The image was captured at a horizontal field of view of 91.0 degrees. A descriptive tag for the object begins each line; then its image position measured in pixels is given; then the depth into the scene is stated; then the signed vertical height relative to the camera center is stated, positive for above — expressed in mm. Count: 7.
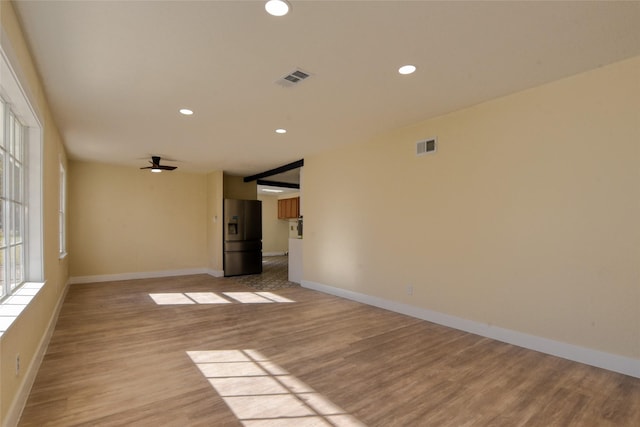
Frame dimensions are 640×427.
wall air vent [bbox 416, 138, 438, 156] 4004 +934
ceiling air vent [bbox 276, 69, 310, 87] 2833 +1323
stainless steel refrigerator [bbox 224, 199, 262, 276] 7547 -392
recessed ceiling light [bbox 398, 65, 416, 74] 2701 +1310
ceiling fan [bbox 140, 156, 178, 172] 5992 +1077
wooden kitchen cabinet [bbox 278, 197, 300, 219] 11369 +470
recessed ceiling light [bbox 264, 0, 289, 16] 1904 +1327
